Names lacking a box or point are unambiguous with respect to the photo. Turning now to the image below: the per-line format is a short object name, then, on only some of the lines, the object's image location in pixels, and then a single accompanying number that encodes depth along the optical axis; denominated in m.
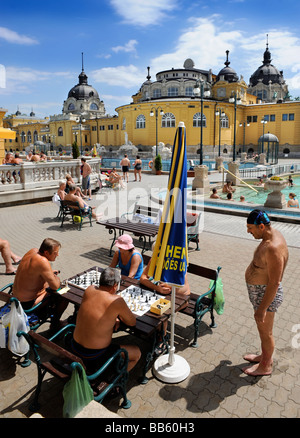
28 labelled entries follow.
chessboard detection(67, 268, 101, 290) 4.61
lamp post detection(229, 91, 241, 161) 24.37
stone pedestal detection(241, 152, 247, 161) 42.69
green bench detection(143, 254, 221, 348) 4.38
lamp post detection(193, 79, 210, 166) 17.22
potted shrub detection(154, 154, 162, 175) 26.23
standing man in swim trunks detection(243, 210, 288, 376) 3.39
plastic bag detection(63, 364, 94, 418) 2.81
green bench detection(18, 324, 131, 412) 3.01
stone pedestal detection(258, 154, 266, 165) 35.44
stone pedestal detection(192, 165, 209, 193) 16.89
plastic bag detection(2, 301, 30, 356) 3.77
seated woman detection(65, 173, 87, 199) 11.67
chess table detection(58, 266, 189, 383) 3.67
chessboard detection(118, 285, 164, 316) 3.98
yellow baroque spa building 50.47
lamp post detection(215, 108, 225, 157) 48.31
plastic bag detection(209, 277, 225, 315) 4.79
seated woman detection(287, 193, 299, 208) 12.21
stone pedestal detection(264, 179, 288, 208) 12.00
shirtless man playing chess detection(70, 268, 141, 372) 3.18
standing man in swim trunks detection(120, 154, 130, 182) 21.27
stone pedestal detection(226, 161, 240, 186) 21.76
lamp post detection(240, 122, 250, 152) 54.50
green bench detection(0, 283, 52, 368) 4.02
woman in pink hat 4.92
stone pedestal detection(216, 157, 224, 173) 29.88
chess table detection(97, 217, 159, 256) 7.75
